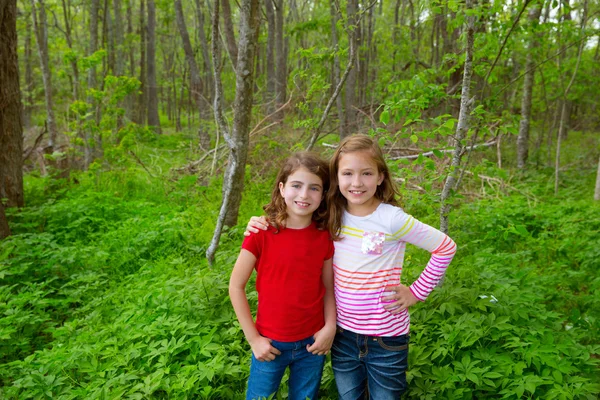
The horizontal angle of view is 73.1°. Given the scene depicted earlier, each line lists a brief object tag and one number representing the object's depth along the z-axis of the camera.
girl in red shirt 1.97
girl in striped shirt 1.95
